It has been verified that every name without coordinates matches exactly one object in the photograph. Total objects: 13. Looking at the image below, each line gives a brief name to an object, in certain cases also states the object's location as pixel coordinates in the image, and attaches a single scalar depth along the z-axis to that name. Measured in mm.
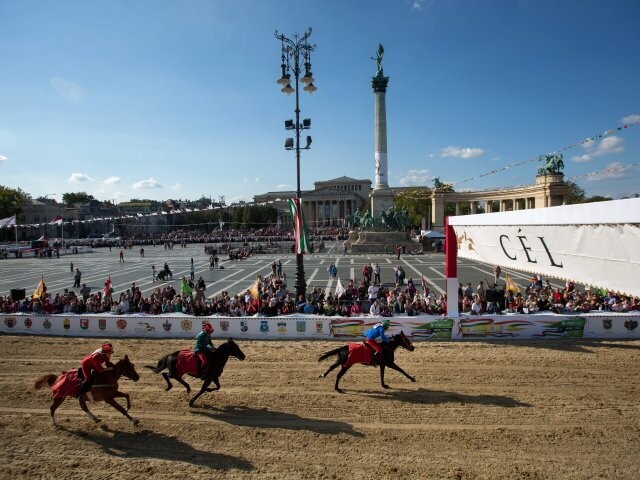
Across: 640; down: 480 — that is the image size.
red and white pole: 14227
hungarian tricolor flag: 17922
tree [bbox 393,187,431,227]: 99500
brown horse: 8305
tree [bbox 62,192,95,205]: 182375
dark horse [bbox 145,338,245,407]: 9047
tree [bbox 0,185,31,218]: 94525
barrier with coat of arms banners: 13922
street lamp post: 17969
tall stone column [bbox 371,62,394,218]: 59188
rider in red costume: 8266
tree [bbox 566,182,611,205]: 81625
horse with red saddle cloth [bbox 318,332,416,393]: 9797
